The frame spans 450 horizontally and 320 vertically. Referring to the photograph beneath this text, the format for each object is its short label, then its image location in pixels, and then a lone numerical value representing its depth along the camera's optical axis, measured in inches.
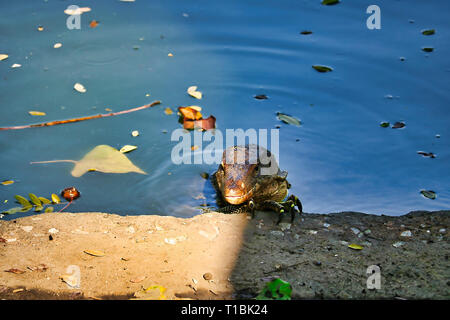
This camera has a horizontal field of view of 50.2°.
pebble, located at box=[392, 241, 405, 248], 139.3
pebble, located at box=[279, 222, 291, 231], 149.4
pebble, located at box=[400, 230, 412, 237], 144.2
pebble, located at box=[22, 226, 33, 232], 144.9
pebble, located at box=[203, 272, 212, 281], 126.2
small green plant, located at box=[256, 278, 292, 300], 116.4
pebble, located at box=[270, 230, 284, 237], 145.8
